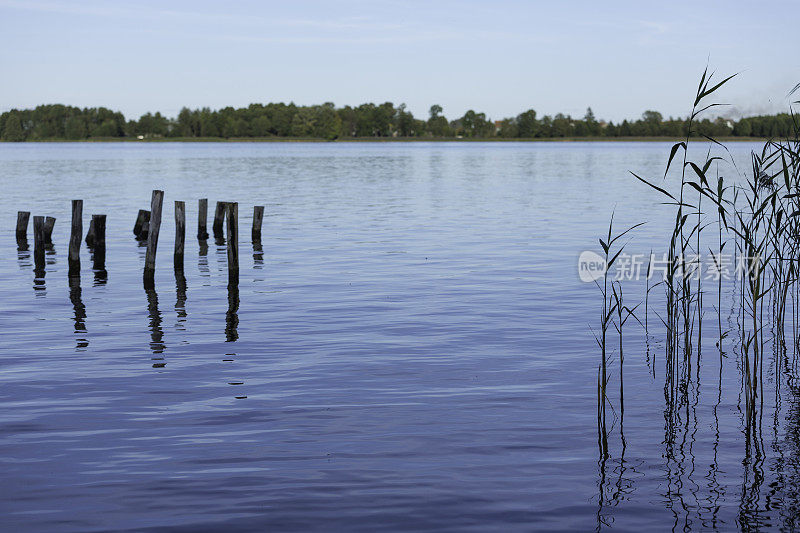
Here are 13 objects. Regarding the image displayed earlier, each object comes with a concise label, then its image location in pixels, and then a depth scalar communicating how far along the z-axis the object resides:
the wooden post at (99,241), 24.34
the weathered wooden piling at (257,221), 30.19
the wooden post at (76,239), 22.59
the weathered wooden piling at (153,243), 21.17
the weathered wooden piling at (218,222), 31.59
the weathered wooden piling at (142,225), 31.48
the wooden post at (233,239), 20.64
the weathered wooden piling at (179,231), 23.14
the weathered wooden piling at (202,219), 29.99
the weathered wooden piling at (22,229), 29.10
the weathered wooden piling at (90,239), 30.11
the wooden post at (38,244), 23.98
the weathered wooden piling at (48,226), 27.16
